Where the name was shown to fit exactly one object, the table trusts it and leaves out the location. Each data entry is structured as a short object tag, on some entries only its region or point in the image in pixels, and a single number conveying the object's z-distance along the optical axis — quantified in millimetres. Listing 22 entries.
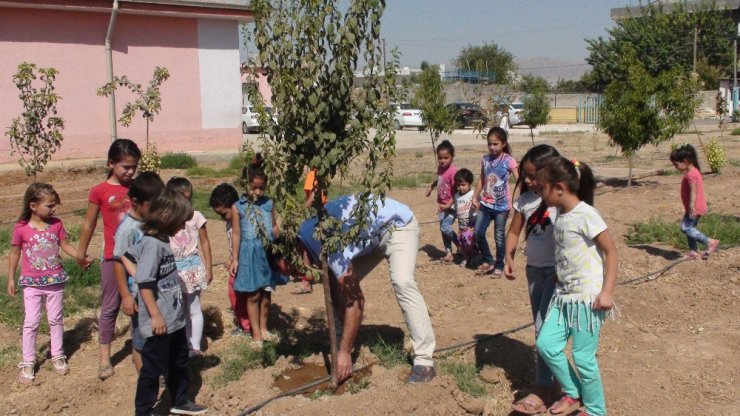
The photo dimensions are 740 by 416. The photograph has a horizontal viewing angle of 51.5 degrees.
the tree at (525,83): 38356
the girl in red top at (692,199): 7926
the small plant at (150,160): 13453
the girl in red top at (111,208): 5062
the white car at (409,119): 38594
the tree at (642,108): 14234
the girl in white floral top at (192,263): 5297
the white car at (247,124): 32312
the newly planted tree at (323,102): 4227
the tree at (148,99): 11844
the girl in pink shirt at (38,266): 5219
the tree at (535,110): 25828
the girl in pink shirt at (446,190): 8117
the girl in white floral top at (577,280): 4039
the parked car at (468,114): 36675
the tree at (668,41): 49438
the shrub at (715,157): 15414
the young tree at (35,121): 11117
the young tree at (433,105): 19875
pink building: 19953
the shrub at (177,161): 19547
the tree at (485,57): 76225
